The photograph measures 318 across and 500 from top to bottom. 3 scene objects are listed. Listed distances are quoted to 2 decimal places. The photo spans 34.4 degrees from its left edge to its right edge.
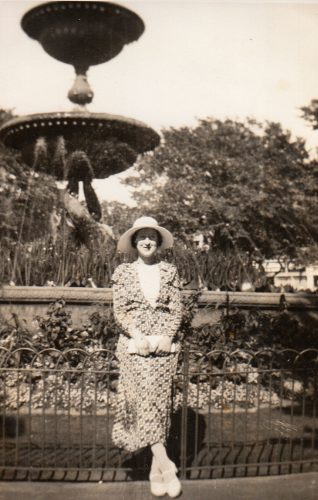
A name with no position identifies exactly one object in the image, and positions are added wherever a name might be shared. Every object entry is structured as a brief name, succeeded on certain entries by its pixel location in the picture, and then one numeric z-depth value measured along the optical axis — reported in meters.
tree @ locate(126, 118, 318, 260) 24.11
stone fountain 7.25
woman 3.74
